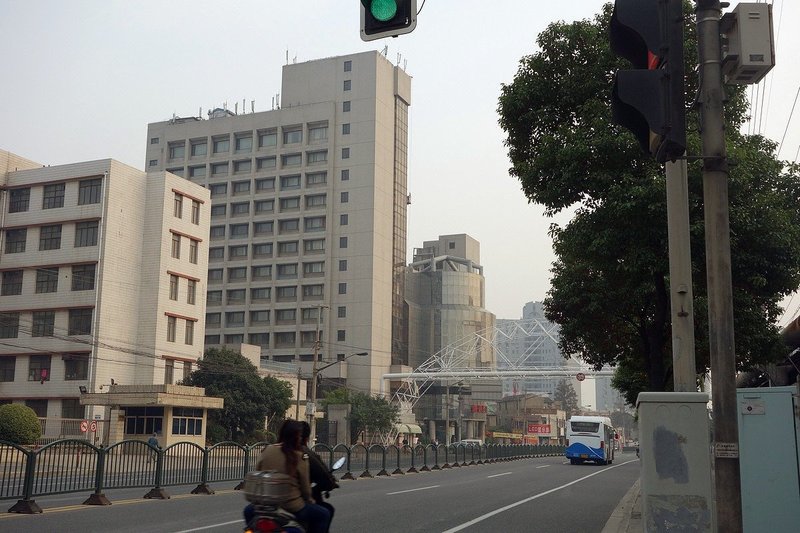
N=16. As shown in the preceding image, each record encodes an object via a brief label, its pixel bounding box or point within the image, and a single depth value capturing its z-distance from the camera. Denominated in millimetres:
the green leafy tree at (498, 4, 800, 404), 15117
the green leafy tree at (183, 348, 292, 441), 63906
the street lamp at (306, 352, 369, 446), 49450
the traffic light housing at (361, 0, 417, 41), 6082
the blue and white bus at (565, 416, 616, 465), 51188
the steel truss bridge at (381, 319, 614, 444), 102875
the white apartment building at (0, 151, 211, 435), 60094
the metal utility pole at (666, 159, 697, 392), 7156
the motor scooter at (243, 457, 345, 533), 6316
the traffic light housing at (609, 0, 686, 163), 4812
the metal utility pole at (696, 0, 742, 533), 5094
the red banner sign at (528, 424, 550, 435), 144500
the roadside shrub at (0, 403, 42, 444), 41938
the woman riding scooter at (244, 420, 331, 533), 6758
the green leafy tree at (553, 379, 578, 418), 196525
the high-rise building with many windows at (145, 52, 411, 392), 102438
